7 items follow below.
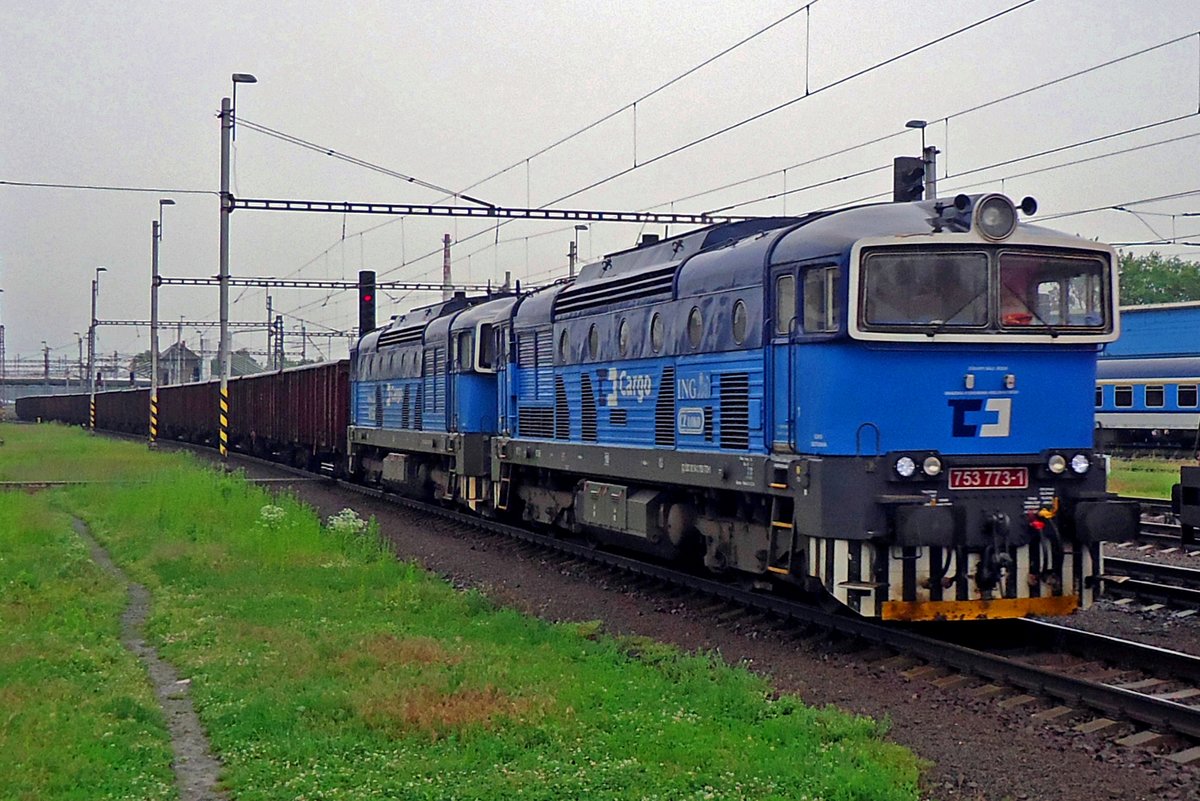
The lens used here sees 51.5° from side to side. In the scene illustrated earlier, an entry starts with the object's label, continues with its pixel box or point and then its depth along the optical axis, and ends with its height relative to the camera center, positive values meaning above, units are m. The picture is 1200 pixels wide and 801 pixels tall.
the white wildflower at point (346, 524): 19.28 -1.69
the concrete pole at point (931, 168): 24.12 +5.02
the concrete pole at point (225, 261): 29.34 +3.80
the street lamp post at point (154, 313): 44.12 +3.75
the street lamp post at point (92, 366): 72.94 +2.96
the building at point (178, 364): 109.88 +4.88
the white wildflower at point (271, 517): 19.88 -1.65
